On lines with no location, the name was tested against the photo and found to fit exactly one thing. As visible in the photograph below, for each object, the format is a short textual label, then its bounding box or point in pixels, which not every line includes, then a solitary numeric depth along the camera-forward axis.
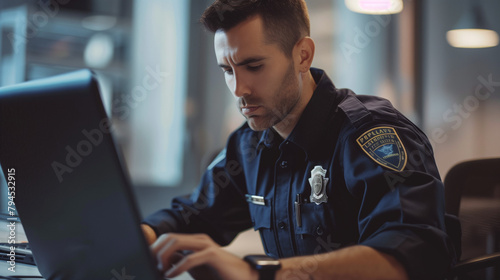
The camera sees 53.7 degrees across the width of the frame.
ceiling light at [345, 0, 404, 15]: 2.71
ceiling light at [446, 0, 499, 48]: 2.14
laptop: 0.55
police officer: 0.75
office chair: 1.17
